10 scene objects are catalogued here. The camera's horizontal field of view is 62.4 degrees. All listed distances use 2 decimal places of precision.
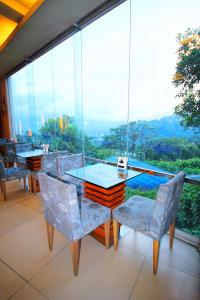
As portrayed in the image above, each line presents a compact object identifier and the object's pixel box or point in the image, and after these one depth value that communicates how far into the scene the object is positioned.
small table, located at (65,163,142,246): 1.76
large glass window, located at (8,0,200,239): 1.91
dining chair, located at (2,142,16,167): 4.09
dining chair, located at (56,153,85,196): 2.39
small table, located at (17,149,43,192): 3.22
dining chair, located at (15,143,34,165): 3.84
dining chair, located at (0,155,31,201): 2.82
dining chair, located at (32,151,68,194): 2.75
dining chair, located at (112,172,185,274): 1.34
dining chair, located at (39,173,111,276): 1.33
